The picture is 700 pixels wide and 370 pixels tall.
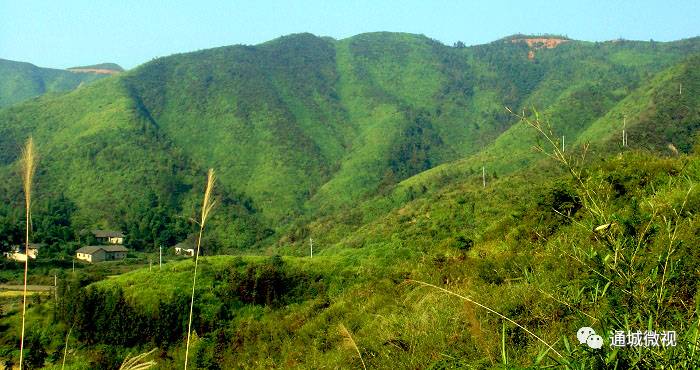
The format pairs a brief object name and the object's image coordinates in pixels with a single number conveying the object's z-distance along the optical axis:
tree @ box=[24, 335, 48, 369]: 22.30
